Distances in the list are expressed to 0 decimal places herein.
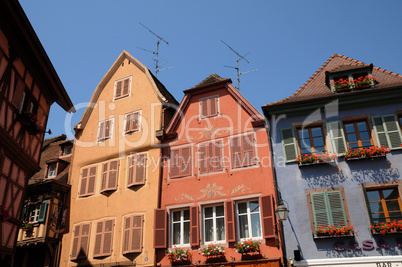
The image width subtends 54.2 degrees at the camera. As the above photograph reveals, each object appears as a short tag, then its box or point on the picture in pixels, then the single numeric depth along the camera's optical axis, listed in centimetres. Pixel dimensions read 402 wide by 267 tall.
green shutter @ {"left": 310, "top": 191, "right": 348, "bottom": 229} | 1324
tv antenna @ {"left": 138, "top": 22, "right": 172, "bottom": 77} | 2295
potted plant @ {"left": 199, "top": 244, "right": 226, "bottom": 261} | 1419
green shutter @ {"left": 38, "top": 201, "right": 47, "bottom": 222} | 1745
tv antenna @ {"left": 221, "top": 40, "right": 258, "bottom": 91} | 2058
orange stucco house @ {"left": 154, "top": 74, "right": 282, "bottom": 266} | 1440
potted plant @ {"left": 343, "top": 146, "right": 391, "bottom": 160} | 1371
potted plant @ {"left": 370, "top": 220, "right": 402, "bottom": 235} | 1235
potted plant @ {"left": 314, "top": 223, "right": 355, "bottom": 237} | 1280
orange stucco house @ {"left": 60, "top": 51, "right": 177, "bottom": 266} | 1634
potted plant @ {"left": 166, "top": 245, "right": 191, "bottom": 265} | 1470
